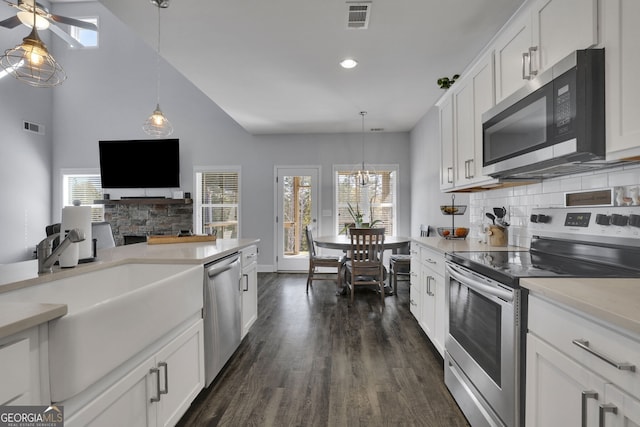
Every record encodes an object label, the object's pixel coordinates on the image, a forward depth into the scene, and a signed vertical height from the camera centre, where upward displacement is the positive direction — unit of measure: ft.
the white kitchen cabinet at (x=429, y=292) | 7.54 -2.16
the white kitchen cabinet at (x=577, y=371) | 2.62 -1.53
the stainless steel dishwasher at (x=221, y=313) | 6.40 -2.24
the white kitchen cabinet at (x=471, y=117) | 7.22 +2.38
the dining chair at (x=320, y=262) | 14.19 -2.25
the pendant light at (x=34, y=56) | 6.53 +3.29
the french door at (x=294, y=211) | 19.31 +0.05
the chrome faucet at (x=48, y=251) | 4.46 -0.56
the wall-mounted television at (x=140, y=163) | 19.11 +2.94
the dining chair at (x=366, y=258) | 12.73 -1.88
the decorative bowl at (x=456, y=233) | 9.57 -0.66
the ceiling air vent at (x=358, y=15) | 7.20 +4.68
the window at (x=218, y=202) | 19.51 +0.61
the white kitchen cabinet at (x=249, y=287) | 8.76 -2.19
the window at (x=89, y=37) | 20.29 +11.23
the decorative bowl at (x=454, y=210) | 9.95 +0.05
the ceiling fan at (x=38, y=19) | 6.89 +4.58
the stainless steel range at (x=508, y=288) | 4.20 -1.18
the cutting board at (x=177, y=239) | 8.70 -0.77
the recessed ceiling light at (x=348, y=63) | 9.79 +4.66
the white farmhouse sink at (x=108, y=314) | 2.92 -1.30
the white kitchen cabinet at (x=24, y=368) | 2.42 -1.27
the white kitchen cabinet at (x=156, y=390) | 3.47 -2.38
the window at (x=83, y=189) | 20.08 +1.46
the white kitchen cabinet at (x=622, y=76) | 3.70 +1.65
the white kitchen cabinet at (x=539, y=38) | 4.39 +2.83
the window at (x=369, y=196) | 19.20 +0.95
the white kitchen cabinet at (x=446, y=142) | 9.24 +2.10
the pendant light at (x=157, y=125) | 10.02 +2.79
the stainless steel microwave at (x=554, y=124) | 4.18 +1.38
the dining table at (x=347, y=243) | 13.01 -1.30
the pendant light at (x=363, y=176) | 15.32 +1.98
